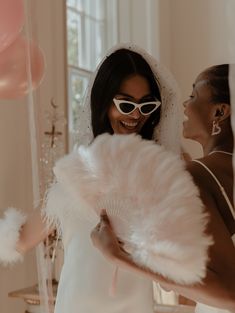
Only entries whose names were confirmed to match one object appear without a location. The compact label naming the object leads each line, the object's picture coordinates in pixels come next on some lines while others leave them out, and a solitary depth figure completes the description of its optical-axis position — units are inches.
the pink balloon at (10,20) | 63.7
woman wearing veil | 48.4
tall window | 119.3
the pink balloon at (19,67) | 67.2
